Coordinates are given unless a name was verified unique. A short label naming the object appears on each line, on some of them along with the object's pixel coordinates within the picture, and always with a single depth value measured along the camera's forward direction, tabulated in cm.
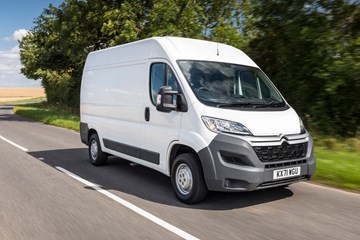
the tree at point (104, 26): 1648
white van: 492
